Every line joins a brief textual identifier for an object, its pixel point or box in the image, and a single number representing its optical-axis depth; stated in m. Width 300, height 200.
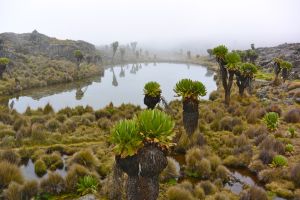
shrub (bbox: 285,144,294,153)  21.12
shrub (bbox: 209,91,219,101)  43.09
